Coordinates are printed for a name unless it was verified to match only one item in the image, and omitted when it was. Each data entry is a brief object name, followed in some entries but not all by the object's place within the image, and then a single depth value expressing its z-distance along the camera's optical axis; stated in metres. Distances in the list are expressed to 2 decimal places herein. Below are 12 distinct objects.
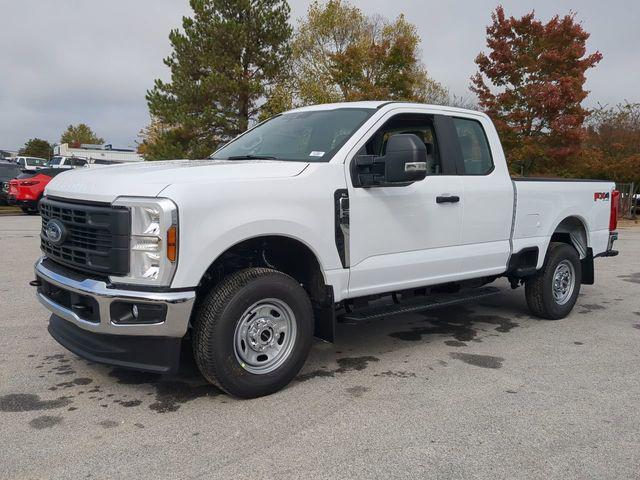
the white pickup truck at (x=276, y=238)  3.46
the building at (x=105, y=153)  57.66
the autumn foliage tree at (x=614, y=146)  22.55
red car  19.05
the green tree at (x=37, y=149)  90.06
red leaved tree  18.44
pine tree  23.33
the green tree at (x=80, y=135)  89.94
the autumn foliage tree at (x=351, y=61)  21.25
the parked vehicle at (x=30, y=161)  41.17
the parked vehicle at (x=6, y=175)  21.77
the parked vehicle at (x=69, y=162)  32.41
